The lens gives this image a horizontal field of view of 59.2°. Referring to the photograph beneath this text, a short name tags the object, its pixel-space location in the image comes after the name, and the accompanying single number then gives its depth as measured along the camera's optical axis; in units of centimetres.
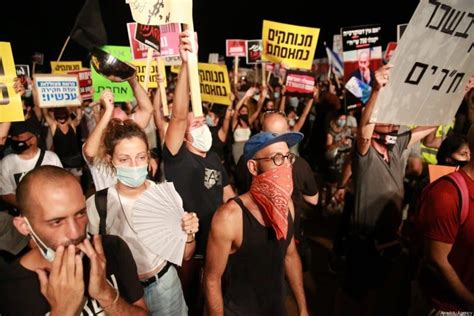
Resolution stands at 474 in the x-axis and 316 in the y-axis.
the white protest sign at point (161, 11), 294
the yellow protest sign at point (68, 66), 946
